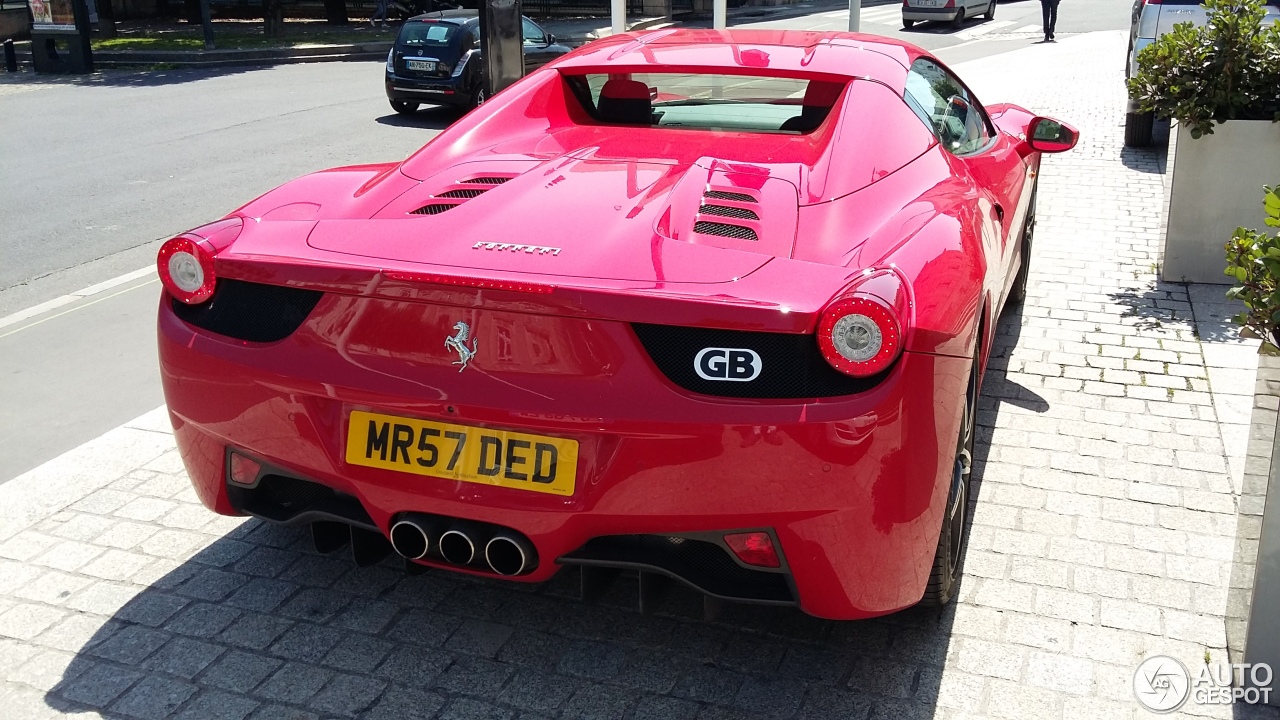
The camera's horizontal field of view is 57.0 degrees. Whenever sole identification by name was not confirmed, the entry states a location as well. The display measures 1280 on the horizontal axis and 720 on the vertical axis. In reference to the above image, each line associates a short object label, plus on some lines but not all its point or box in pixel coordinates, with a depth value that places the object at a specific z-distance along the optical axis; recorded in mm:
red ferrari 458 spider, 2559
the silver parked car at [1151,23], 11203
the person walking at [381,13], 30438
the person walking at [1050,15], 24375
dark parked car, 15344
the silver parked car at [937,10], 29625
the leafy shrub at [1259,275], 2883
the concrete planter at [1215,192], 6555
